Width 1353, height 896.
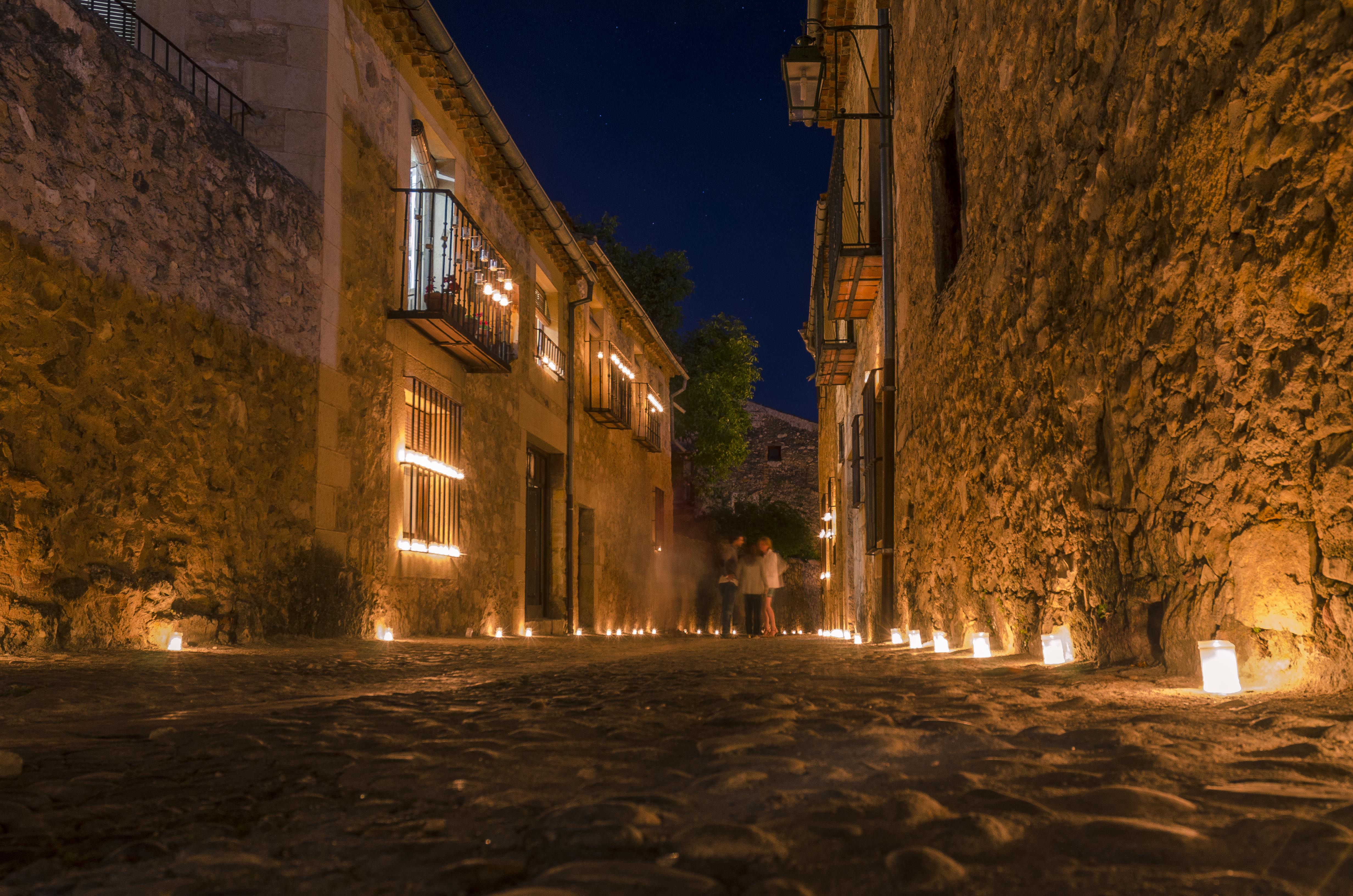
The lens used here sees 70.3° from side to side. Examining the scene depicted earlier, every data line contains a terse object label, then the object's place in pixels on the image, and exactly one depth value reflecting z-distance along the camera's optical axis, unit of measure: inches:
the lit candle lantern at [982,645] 172.1
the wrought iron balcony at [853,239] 334.6
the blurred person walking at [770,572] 506.6
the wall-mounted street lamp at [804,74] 319.9
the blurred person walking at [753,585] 499.8
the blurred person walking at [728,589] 533.3
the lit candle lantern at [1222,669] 93.1
